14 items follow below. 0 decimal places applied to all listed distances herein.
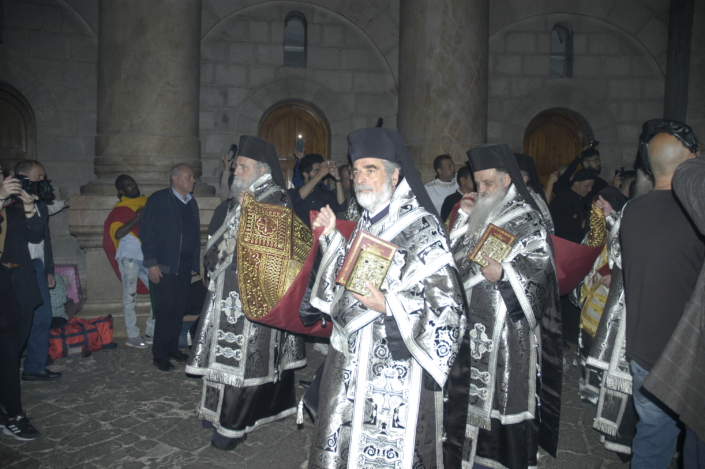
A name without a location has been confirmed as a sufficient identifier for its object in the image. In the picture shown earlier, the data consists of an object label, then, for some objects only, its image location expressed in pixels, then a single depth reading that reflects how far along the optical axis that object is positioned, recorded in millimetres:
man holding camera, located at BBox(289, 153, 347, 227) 5673
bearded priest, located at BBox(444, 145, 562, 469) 3145
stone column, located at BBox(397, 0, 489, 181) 7871
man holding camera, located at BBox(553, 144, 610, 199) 6543
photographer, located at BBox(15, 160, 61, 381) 4781
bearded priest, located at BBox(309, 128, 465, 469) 2279
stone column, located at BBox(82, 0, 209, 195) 6480
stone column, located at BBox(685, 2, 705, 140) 8883
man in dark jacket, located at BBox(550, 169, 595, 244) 6152
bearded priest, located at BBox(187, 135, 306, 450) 3646
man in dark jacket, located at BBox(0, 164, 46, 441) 3629
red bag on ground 5453
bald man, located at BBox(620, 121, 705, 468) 2363
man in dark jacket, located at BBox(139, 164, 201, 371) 5312
